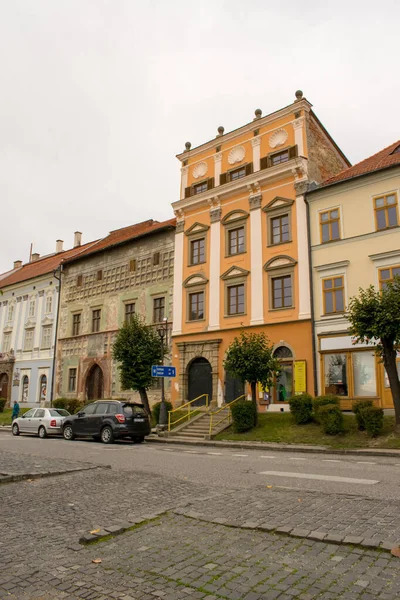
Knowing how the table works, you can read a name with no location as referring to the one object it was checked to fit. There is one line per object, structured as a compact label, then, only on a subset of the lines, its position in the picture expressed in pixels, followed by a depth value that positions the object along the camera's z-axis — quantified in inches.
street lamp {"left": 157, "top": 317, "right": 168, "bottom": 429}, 885.2
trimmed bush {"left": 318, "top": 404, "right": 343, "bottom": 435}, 719.1
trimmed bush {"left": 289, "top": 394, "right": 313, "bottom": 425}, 802.8
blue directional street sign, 881.1
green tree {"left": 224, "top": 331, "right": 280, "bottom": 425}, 815.1
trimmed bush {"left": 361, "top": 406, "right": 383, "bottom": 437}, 681.6
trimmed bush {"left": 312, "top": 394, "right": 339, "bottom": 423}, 787.8
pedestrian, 1261.1
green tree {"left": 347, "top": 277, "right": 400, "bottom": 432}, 668.7
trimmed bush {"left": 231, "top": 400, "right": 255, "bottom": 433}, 818.8
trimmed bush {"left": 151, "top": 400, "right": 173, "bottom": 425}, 991.6
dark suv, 757.3
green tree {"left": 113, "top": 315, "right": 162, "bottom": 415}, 1016.9
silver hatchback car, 888.3
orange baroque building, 985.5
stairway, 826.2
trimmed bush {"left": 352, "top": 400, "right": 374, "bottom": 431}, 699.0
